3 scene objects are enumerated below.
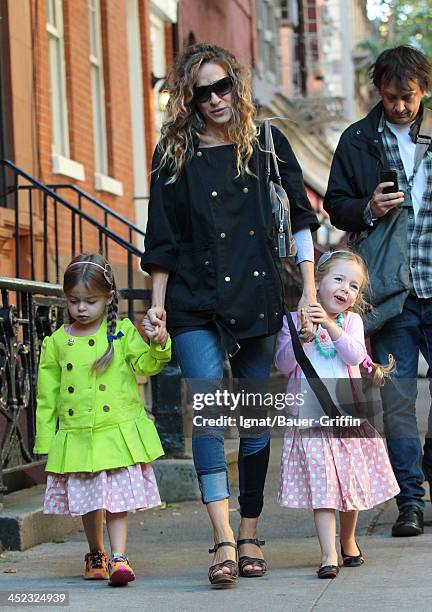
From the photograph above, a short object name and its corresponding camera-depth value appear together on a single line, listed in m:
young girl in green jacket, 5.26
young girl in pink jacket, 5.20
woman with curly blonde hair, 5.18
